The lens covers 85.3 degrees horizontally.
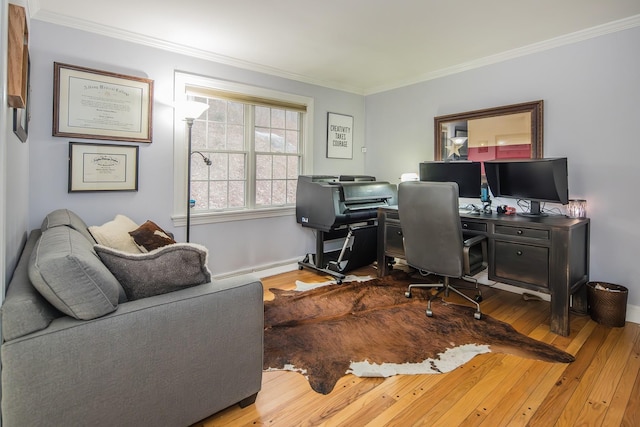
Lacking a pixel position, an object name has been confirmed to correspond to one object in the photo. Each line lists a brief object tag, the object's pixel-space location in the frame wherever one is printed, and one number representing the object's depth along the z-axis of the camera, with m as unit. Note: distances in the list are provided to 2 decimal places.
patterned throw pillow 2.41
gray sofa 1.14
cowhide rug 2.16
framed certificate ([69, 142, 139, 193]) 2.81
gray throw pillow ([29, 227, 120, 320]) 1.19
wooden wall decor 1.30
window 3.52
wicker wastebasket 2.67
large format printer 3.74
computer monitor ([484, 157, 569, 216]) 2.86
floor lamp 3.04
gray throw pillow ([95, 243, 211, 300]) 1.47
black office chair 2.70
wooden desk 2.57
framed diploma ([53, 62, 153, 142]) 2.73
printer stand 3.94
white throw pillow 2.36
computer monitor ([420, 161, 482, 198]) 3.58
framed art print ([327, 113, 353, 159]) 4.59
